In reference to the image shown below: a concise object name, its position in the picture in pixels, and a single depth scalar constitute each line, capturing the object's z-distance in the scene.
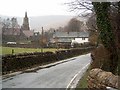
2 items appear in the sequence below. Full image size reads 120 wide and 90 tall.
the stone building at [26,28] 152.38
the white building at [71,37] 146.62
